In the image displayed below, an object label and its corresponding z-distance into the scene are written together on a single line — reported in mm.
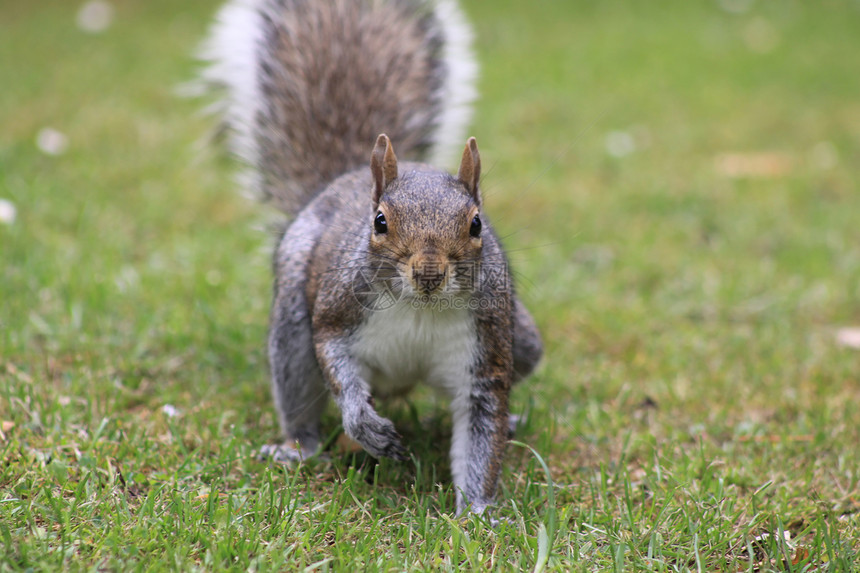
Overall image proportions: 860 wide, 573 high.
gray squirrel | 3049
